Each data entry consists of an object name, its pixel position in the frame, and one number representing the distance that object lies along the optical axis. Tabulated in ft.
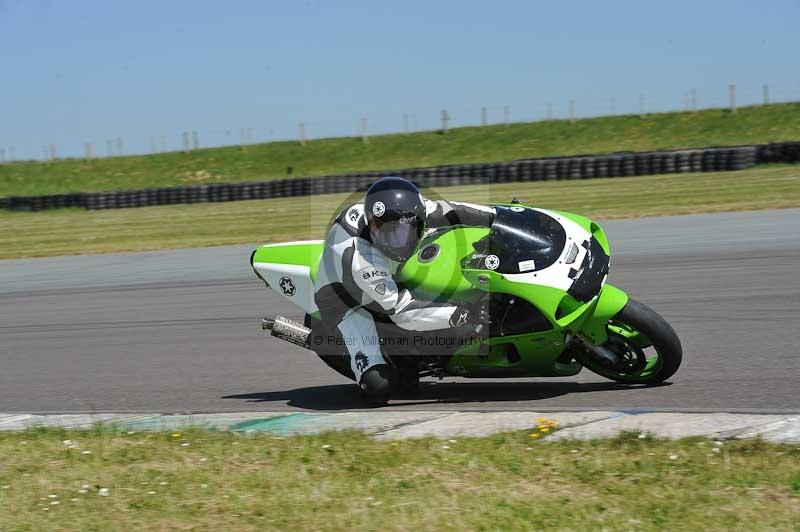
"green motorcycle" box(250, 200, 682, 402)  39.83
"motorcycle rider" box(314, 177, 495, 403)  40.65
